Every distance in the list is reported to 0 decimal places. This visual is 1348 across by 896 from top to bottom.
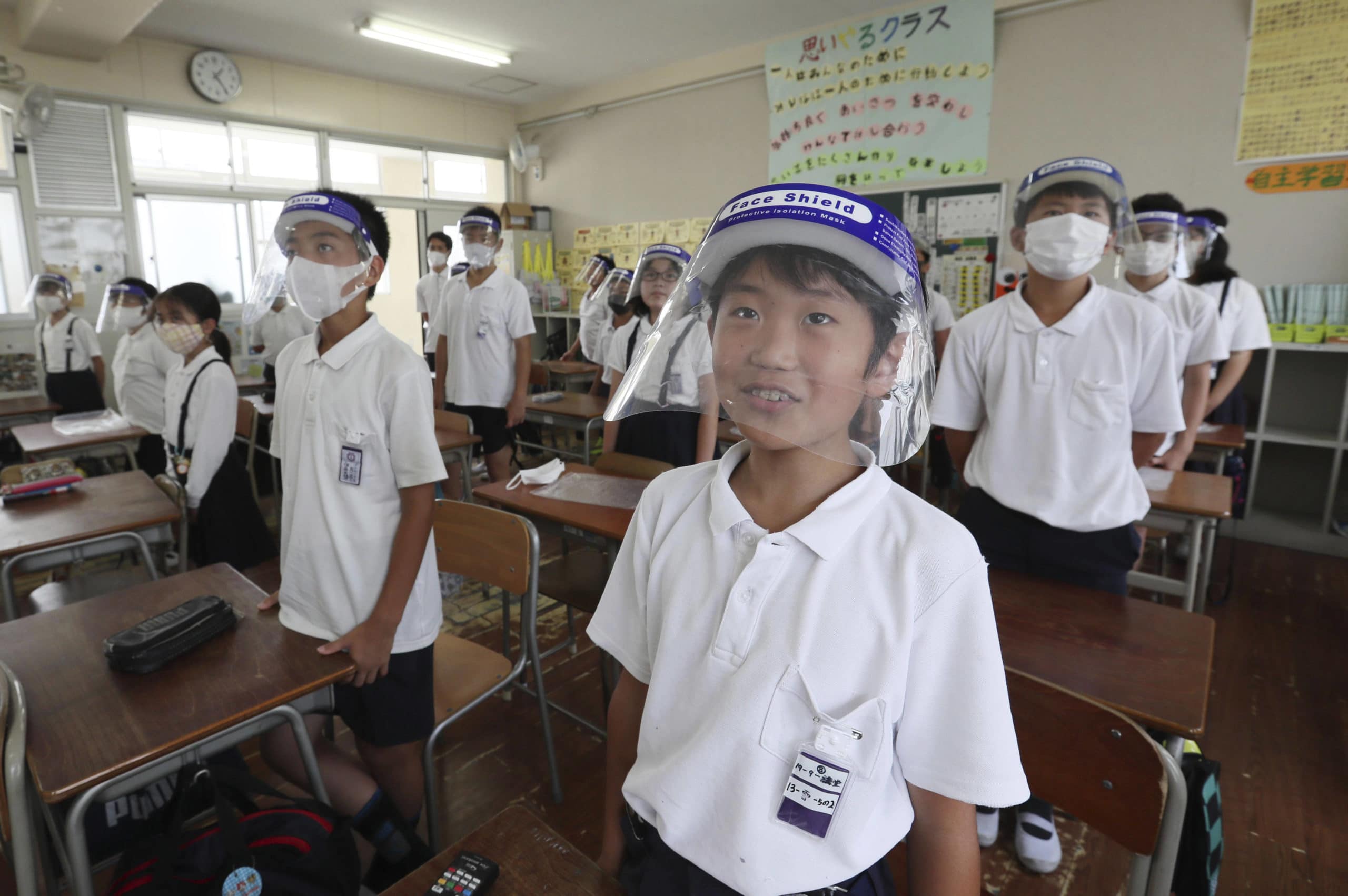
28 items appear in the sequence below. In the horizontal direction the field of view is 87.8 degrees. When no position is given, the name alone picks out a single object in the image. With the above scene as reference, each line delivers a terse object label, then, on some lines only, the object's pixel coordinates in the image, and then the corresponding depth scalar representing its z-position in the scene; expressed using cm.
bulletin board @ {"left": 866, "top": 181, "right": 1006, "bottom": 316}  457
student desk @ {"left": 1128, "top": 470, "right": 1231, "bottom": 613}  196
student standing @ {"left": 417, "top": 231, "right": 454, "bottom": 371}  577
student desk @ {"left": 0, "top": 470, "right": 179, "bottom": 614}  192
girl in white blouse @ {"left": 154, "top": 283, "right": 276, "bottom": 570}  245
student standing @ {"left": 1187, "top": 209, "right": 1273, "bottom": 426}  318
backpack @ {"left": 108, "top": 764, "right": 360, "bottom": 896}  91
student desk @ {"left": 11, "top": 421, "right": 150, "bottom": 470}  317
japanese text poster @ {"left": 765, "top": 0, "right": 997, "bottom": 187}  452
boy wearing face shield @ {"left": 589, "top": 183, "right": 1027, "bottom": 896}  64
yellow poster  344
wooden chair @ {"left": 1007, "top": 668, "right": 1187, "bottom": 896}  87
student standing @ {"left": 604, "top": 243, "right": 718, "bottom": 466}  255
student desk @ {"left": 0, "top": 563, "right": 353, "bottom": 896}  95
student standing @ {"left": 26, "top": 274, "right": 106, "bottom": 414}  478
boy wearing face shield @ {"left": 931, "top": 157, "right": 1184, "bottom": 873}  156
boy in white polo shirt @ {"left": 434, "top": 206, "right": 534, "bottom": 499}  372
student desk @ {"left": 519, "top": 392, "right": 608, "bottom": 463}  359
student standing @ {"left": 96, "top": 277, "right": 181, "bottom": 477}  374
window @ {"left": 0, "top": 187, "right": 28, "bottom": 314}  506
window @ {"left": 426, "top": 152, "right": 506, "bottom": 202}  727
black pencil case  114
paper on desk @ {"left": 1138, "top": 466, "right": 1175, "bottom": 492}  220
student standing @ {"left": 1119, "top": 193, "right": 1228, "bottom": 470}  259
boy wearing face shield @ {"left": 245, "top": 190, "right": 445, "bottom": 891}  138
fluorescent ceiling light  511
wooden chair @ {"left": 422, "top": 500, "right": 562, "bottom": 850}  155
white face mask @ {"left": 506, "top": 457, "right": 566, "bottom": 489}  234
